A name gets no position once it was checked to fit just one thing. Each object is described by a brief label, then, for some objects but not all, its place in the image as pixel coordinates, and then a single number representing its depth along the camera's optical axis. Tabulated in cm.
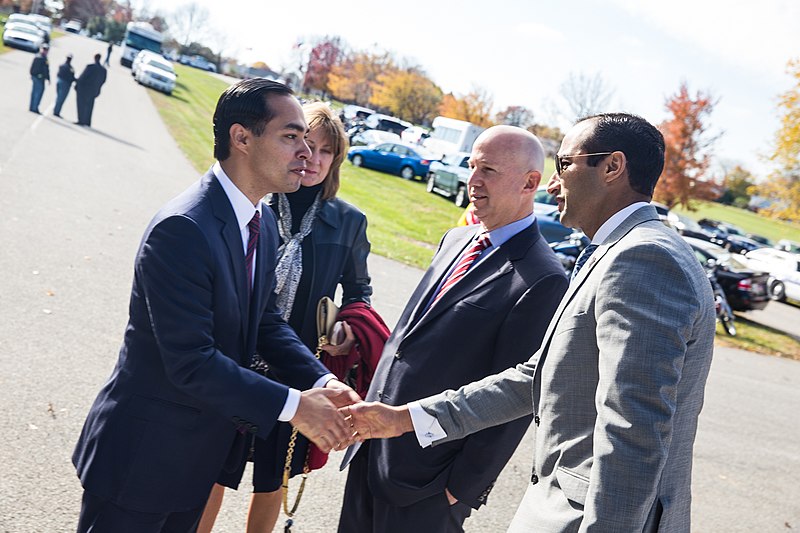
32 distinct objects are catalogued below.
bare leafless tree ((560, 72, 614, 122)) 5904
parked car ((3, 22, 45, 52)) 4544
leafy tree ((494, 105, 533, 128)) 6356
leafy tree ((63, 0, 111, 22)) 11494
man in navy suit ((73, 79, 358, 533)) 249
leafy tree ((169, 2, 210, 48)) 13275
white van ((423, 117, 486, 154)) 4131
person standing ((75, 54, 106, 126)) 2103
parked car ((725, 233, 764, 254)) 3969
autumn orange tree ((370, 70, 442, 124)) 6762
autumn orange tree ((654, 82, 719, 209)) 4353
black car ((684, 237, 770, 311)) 1747
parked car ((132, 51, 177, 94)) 4047
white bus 5175
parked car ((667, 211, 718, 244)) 3575
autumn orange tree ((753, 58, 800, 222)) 2230
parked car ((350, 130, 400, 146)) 3444
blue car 3134
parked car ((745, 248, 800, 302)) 2681
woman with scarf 375
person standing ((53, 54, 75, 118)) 2175
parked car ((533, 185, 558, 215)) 2140
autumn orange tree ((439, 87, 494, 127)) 5853
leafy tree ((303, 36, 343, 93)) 8219
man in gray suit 192
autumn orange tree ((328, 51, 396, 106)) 7781
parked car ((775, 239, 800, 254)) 4094
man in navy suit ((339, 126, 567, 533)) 308
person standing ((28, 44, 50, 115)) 2020
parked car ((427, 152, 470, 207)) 2683
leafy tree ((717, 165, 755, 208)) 8025
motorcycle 1515
